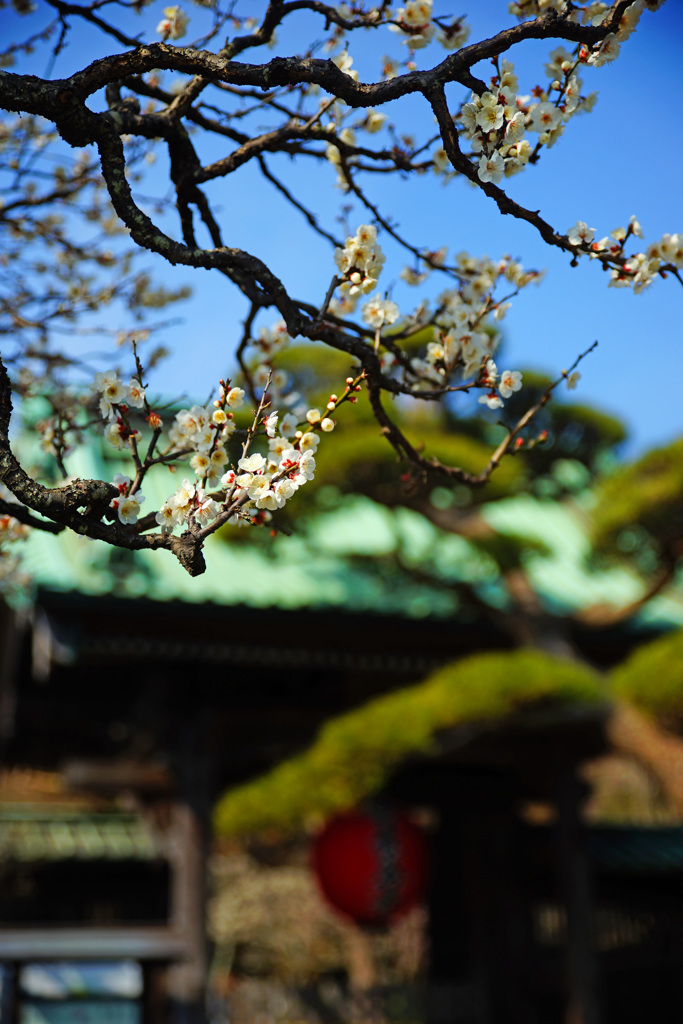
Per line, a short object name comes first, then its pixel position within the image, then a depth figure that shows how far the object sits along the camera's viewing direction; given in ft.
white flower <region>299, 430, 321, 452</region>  6.39
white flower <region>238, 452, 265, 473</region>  5.85
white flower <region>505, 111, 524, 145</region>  6.64
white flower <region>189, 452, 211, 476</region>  6.47
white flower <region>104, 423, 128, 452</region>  7.32
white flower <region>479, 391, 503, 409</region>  7.97
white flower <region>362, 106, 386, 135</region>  9.97
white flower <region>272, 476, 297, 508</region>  5.86
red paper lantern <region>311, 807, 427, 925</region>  18.93
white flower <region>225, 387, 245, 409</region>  6.55
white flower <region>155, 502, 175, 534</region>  5.97
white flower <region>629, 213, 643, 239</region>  7.90
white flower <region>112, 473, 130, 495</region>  6.54
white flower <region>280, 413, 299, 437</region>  7.04
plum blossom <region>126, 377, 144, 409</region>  7.08
